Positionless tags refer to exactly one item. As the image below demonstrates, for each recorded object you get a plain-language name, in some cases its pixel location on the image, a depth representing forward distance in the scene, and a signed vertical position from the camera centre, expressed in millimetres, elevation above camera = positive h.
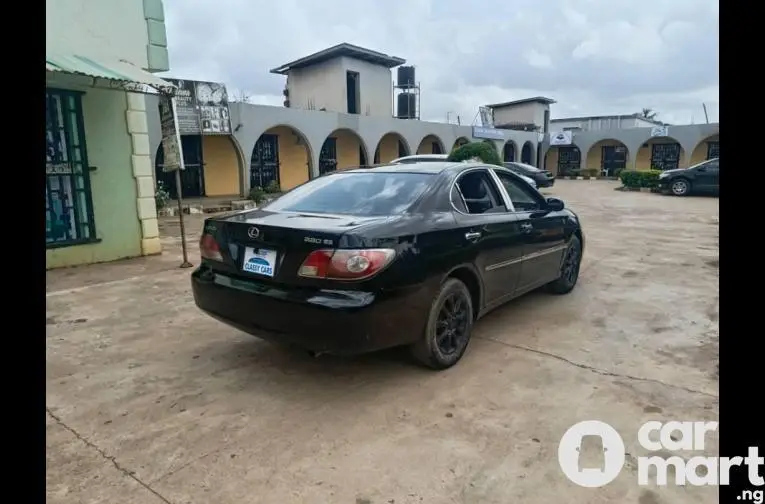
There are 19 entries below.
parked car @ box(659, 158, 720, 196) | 18266 +180
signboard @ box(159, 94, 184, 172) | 6438 +857
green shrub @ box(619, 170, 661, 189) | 21375 +321
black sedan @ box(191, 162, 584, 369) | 2855 -400
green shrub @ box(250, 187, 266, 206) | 15852 +132
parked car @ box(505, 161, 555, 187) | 21891 +626
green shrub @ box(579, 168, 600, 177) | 33197 +1003
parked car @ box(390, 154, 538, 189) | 11338 +868
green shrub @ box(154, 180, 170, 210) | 13344 +124
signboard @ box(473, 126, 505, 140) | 28250 +3291
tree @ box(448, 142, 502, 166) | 18953 +1449
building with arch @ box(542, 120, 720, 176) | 29844 +2437
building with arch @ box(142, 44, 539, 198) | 16891 +2730
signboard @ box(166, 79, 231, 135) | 14805 +2736
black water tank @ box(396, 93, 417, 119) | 30609 +5270
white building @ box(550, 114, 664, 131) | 44906 +5850
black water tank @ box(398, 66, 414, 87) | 30031 +6888
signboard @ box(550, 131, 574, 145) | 34219 +3406
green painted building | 6344 +977
